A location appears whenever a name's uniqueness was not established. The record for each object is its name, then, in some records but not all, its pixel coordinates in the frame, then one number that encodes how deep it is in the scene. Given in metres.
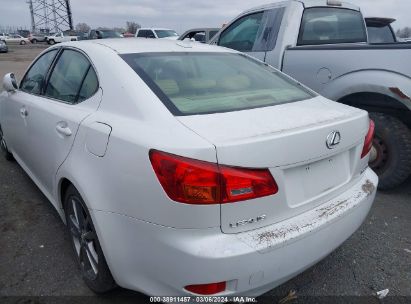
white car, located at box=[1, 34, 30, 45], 51.29
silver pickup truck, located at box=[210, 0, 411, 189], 3.41
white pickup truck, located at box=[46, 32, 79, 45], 43.03
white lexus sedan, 1.68
